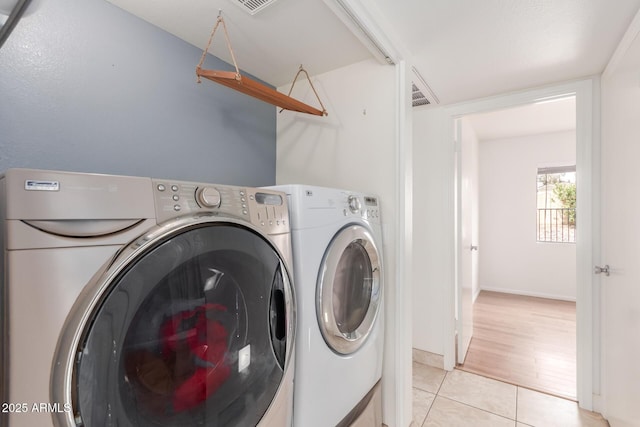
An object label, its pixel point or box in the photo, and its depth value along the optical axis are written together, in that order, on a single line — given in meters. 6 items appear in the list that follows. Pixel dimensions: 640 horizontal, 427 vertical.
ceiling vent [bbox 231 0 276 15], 1.24
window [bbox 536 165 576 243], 4.26
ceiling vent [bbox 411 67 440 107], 1.91
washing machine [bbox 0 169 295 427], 0.49
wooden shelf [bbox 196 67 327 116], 1.22
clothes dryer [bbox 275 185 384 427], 1.01
